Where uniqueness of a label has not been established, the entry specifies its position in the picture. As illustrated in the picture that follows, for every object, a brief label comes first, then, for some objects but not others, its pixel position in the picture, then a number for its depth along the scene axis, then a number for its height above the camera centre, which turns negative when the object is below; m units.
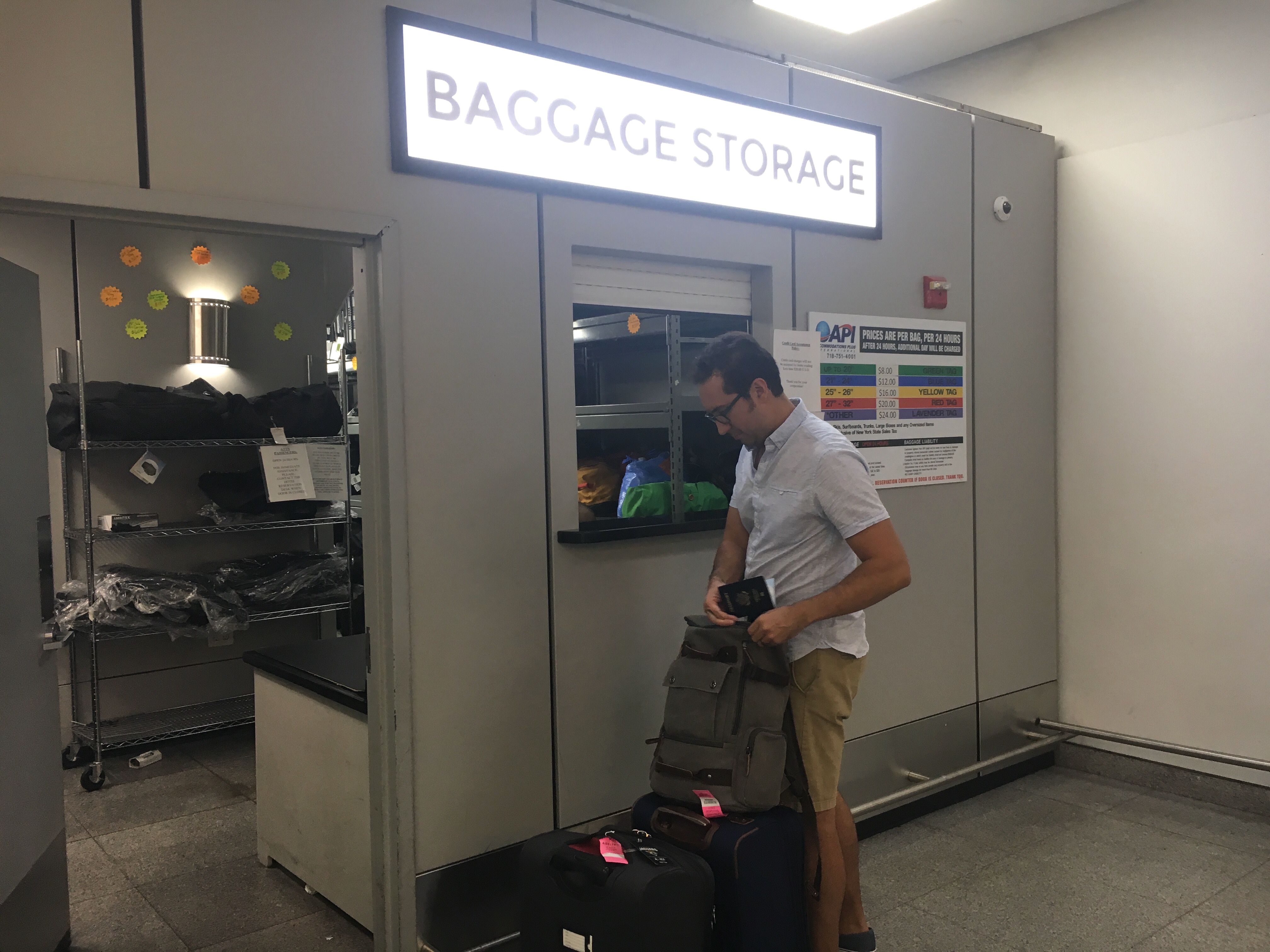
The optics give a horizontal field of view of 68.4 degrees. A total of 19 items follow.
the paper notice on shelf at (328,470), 4.54 -0.12
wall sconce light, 4.51 +0.57
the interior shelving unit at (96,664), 3.95 -0.93
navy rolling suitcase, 2.03 -0.96
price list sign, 3.13 +0.17
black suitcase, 1.84 -0.94
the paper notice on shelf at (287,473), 4.36 -0.12
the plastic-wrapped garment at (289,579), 4.29 -0.62
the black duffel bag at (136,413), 3.92 +0.15
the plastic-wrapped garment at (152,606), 3.94 -0.67
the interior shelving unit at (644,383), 2.78 +0.20
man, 2.19 -0.28
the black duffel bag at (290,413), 4.25 +0.16
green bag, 2.81 -0.19
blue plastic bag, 2.91 -0.11
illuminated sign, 2.25 +0.85
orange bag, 2.92 -0.13
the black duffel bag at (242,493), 4.42 -0.22
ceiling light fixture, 3.66 +1.70
